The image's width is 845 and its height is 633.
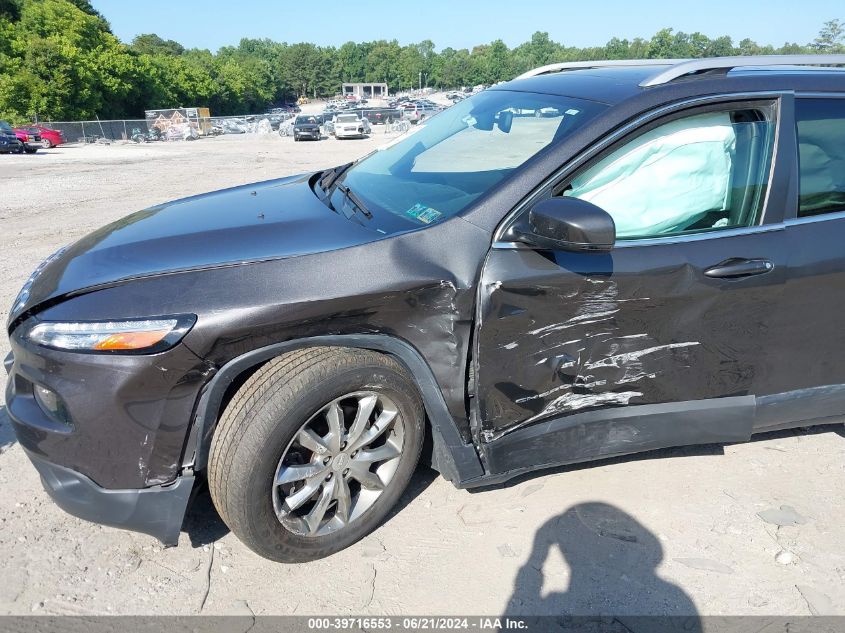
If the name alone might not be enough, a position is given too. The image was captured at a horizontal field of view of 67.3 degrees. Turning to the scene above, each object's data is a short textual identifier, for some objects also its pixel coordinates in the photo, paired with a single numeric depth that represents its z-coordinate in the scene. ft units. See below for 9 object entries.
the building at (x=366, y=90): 513.04
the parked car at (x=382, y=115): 161.58
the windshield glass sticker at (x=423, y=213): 8.30
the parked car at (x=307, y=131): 112.68
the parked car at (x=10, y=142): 82.84
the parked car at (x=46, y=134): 108.54
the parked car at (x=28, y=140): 88.86
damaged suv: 7.15
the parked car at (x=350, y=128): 112.27
